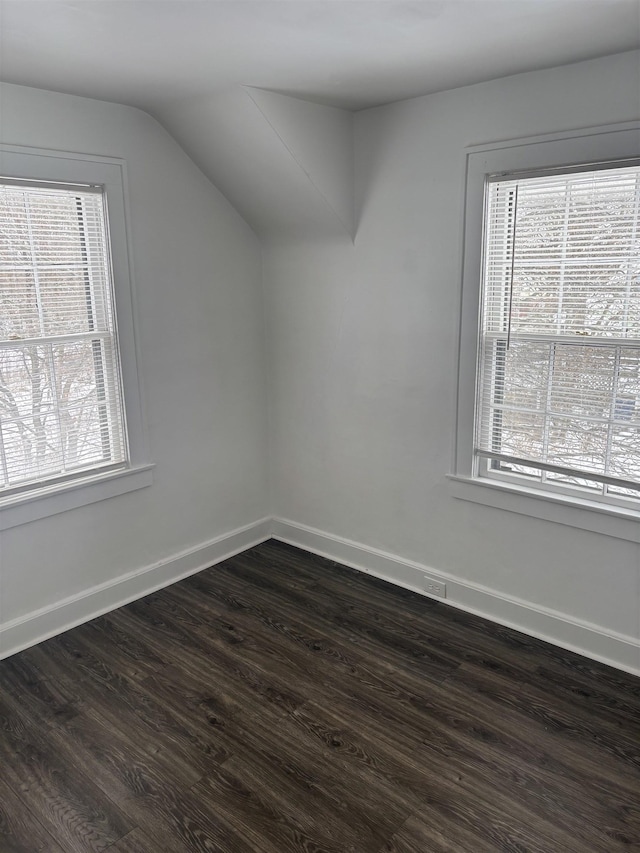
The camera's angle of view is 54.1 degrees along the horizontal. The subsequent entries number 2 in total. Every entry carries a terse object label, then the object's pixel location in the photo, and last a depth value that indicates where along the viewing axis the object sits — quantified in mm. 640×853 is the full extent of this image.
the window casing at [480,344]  2424
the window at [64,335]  2719
